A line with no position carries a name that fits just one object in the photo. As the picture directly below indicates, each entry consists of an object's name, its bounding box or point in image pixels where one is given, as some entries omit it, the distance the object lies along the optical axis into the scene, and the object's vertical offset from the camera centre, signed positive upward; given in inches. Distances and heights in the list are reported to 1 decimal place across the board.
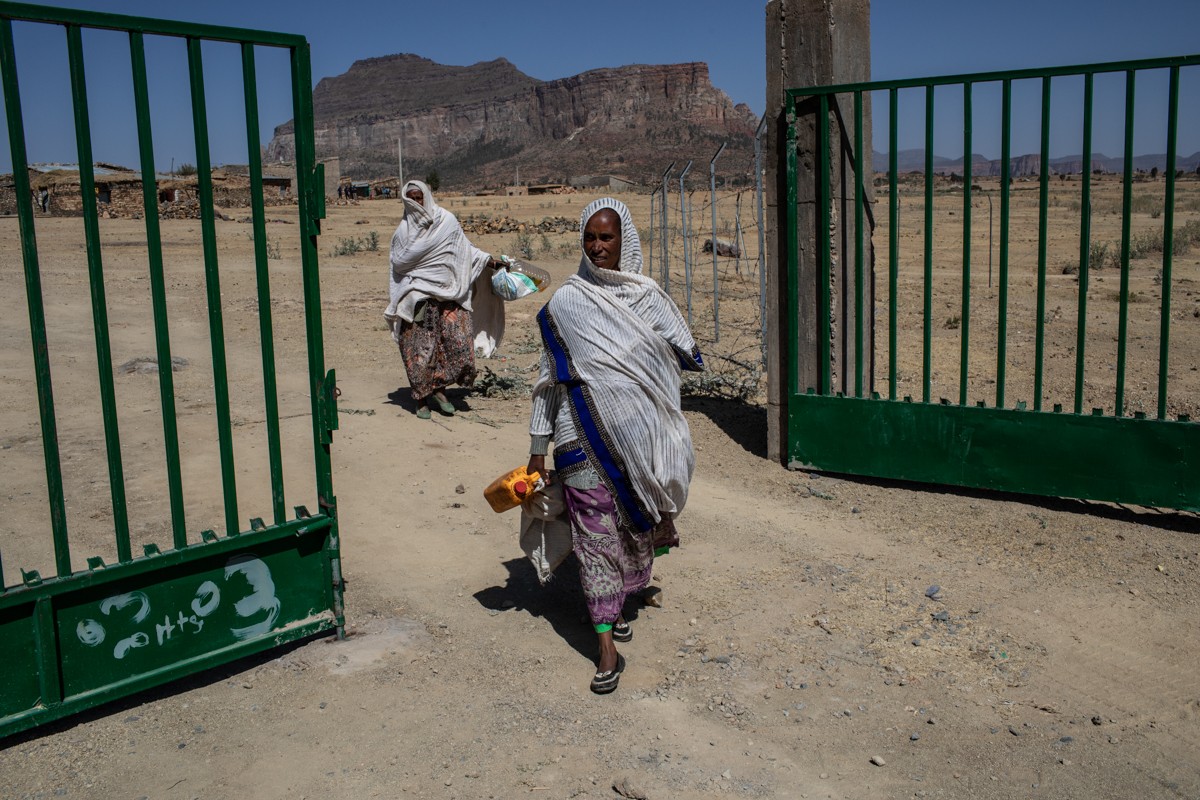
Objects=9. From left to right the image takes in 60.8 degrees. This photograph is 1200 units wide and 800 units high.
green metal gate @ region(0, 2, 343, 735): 118.0 -38.0
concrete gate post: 227.0 +10.7
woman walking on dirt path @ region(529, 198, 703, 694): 141.2 -23.4
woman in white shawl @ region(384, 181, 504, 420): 286.4 -15.2
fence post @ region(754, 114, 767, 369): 271.5 +13.5
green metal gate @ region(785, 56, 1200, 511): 191.0 -37.7
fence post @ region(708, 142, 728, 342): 381.1 -27.7
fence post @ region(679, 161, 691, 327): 398.7 -10.8
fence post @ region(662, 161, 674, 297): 393.2 +0.2
